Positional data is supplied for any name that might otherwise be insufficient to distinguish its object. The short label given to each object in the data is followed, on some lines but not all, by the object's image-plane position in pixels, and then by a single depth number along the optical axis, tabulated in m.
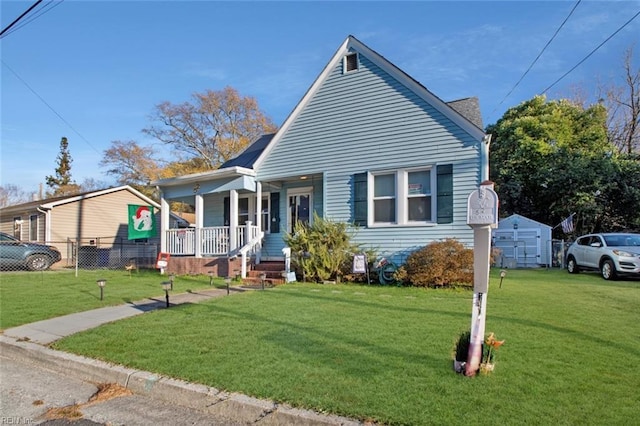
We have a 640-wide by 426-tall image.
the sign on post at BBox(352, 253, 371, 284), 10.71
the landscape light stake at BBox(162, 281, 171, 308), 7.54
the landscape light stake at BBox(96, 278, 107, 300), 8.38
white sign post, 3.83
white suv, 12.30
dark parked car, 15.90
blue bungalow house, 10.85
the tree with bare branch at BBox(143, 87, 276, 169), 39.38
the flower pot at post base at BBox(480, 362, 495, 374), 3.80
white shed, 19.23
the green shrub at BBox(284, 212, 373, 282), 10.98
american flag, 20.47
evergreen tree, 53.12
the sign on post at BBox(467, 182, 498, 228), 3.93
